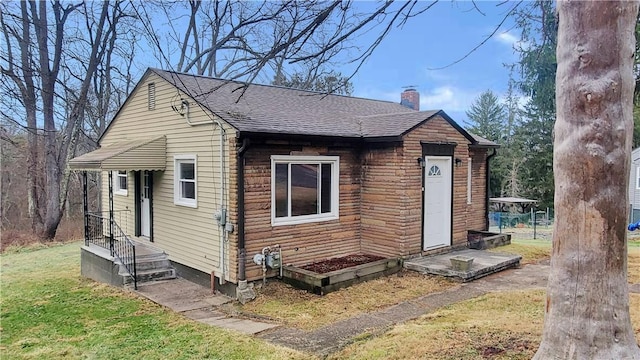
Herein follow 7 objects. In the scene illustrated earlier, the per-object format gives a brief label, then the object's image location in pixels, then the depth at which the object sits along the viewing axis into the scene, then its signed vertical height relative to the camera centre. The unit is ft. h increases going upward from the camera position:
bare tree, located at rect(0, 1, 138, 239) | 56.24 +14.40
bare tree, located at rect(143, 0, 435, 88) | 14.30 +5.07
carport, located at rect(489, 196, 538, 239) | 82.99 -6.96
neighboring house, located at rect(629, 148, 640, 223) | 79.46 -4.68
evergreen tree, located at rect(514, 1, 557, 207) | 104.32 +4.05
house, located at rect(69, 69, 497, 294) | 26.94 -0.85
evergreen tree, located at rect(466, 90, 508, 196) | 126.00 +14.90
